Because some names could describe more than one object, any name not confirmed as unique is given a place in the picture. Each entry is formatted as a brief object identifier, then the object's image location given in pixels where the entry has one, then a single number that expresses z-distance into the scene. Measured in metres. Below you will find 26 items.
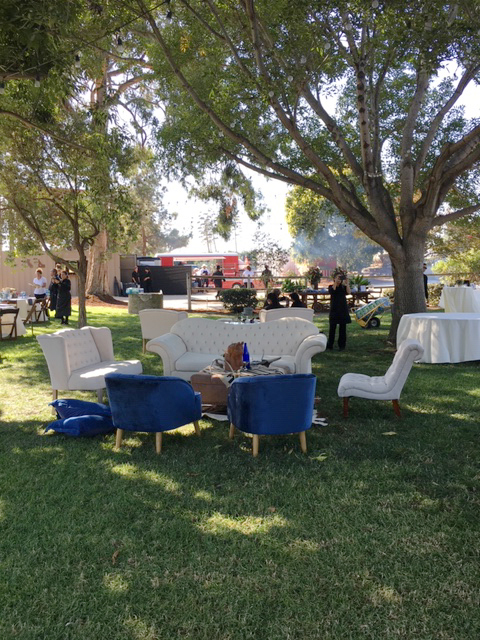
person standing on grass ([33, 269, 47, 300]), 14.73
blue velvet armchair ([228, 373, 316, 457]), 4.11
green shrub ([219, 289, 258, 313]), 17.22
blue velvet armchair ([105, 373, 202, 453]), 4.23
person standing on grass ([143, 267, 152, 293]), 22.57
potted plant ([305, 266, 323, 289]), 17.17
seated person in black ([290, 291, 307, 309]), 10.89
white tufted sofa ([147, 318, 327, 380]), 6.24
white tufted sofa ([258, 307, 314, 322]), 8.36
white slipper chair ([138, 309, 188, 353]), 9.15
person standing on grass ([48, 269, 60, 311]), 14.60
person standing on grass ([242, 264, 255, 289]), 25.15
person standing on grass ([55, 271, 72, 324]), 13.93
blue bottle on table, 5.53
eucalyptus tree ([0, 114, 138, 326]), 9.55
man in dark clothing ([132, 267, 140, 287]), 23.15
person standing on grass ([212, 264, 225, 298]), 26.73
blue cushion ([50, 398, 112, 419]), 5.16
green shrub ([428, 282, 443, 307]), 18.56
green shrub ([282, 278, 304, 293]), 17.38
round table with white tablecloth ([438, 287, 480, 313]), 13.41
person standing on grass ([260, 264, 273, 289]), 18.62
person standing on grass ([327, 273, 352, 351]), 9.52
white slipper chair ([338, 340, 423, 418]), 5.01
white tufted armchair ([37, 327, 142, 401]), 5.53
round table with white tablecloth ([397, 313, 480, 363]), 8.11
